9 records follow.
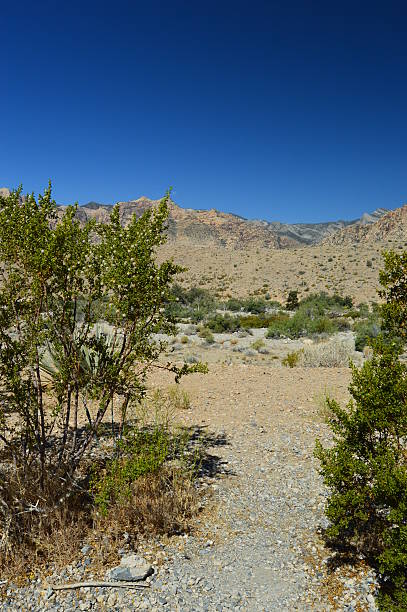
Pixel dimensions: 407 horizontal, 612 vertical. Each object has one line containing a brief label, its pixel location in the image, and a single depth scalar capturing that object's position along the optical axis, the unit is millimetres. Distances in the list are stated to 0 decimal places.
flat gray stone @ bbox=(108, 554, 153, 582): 3855
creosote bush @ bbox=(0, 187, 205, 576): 4062
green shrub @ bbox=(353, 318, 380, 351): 16953
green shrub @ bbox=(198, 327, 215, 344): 19230
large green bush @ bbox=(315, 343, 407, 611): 3365
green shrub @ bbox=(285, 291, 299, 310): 32375
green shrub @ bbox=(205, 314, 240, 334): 22983
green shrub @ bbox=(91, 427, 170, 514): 4309
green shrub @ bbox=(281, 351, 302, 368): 13891
